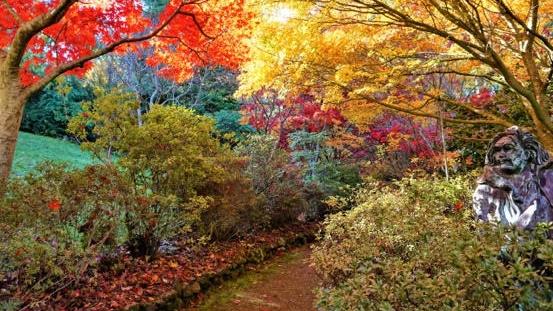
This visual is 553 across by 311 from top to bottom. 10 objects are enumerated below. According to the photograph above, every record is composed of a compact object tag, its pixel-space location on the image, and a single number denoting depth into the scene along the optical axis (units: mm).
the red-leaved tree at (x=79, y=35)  5098
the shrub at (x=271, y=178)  8609
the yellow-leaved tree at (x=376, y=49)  5176
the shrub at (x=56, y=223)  3723
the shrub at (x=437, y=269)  2092
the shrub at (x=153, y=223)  5422
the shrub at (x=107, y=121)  5488
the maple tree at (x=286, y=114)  12008
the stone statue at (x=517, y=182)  3006
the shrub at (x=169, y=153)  5656
